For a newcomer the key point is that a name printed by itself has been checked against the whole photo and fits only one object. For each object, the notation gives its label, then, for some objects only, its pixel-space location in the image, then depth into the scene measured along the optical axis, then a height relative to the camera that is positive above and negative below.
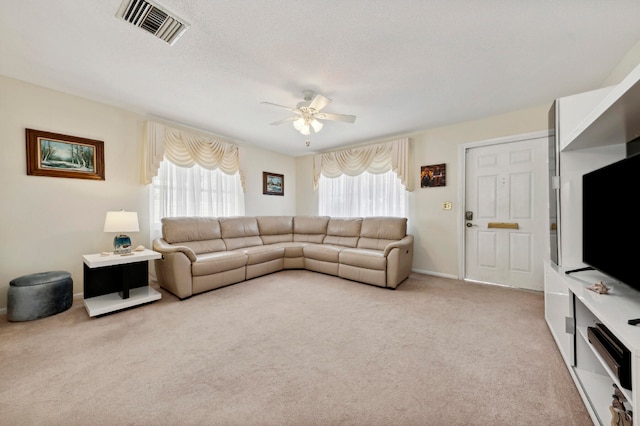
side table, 2.54 -0.85
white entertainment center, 1.08 -0.44
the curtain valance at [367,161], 4.16 +0.98
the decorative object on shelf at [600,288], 1.36 -0.46
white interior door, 3.16 -0.05
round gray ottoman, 2.28 -0.83
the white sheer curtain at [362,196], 4.45 +0.31
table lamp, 2.75 -0.16
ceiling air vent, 1.57 +1.37
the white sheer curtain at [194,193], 3.69 +0.33
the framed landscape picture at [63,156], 2.63 +0.68
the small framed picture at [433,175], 3.86 +0.58
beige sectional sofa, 3.09 -0.63
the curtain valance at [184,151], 3.41 +1.00
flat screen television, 1.21 -0.07
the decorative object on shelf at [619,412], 1.00 -0.90
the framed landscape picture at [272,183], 5.20 +0.63
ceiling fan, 2.63 +1.09
